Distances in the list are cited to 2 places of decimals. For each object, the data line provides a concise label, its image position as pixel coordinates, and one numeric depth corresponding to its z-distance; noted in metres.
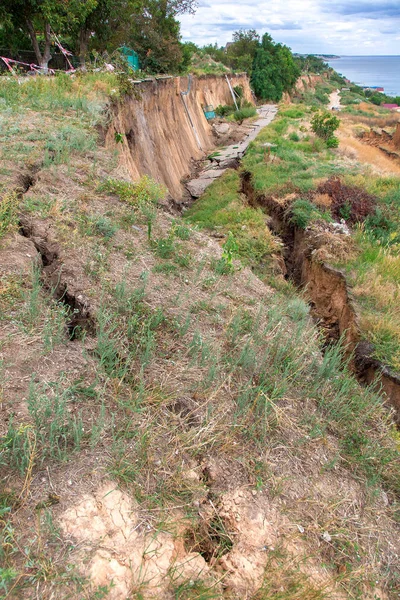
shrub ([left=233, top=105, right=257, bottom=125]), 26.95
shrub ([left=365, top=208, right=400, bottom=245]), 9.76
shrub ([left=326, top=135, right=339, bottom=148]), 17.27
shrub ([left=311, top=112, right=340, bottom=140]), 18.34
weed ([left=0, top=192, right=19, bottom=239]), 4.43
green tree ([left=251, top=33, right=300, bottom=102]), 41.81
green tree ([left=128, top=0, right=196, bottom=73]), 21.36
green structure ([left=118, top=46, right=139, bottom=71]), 19.22
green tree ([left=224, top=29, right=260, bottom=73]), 42.41
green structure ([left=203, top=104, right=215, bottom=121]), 25.03
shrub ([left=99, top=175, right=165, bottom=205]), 6.13
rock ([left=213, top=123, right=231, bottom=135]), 23.55
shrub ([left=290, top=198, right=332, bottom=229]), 10.21
